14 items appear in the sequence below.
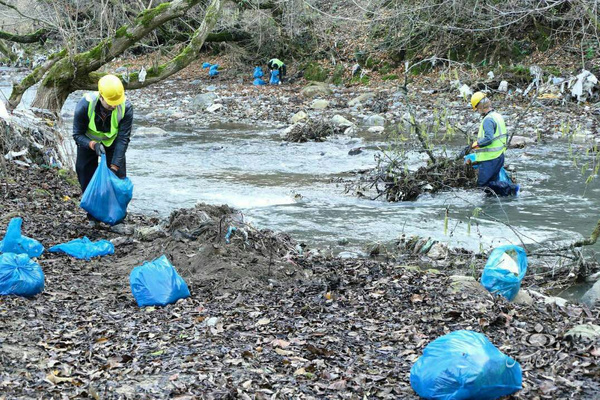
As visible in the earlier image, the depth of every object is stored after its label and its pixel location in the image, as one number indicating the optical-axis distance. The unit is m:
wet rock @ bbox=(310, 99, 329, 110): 17.11
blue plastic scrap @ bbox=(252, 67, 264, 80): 21.89
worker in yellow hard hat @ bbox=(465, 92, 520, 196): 8.67
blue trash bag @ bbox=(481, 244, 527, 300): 4.96
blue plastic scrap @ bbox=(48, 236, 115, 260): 5.82
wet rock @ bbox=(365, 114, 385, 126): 15.01
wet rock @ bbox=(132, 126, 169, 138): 14.83
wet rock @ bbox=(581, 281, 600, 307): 4.96
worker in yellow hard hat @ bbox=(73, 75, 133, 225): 6.24
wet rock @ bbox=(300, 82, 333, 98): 18.55
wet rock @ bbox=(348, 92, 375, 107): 17.19
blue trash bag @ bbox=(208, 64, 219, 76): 23.22
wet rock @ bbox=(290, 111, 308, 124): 15.61
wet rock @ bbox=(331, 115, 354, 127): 14.59
